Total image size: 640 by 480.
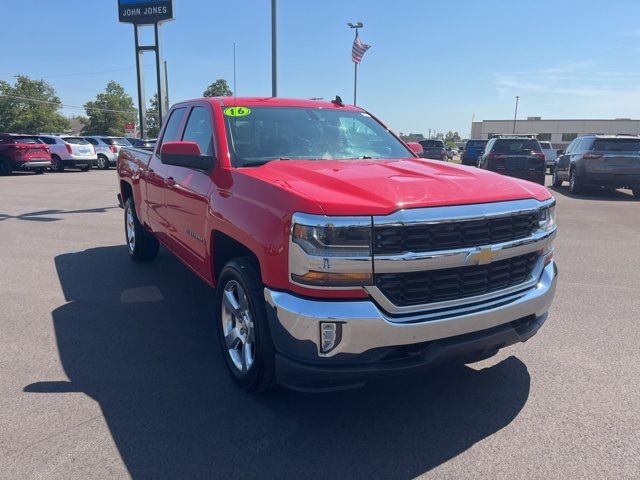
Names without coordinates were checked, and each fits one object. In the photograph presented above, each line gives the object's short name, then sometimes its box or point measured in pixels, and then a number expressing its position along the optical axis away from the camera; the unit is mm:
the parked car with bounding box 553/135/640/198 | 13984
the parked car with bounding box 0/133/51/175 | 21719
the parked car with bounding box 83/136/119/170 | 28391
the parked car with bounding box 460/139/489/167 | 28294
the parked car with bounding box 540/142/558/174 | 28500
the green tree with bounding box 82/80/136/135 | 104250
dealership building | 85312
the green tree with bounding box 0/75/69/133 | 91875
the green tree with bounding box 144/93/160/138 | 94375
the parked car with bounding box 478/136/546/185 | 15711
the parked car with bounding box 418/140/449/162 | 30750
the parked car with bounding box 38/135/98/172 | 24797
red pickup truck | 2629
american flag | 25109
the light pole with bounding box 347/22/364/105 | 28055
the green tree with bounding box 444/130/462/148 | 175238
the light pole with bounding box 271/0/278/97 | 13457
